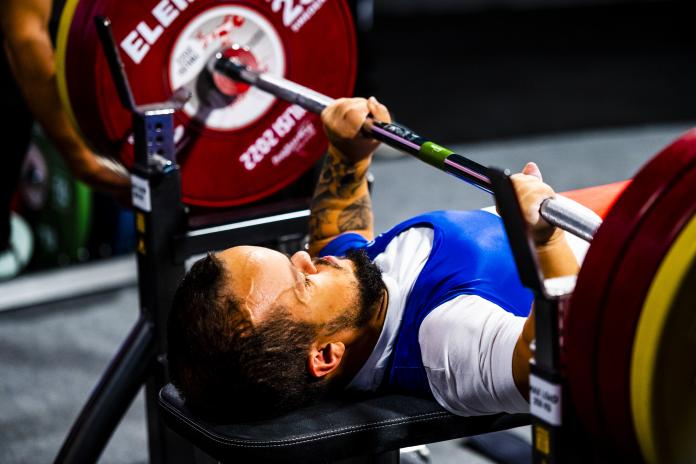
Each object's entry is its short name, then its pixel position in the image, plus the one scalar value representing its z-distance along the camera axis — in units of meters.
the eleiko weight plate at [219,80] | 4.11
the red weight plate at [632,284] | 3.36
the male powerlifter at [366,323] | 3.65
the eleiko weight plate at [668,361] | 3.35
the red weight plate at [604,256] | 3.38
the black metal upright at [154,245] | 4.03
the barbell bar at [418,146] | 3.51
